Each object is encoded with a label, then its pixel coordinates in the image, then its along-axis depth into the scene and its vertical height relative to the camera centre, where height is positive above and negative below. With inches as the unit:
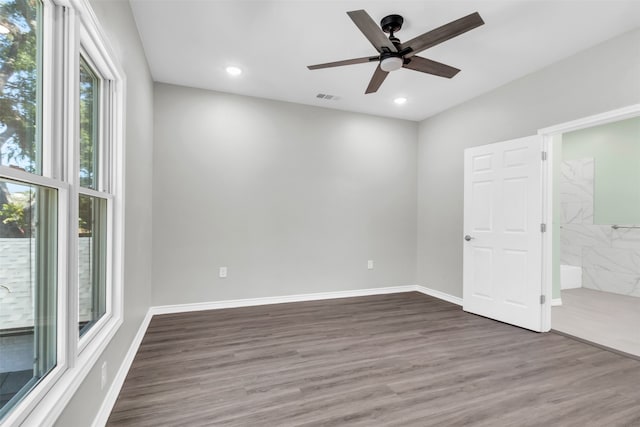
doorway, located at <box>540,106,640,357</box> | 164.2 -8.3
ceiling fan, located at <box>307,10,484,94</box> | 79.0 +47.5
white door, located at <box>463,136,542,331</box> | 133.5 -8.4
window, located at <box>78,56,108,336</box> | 65.2 -0.2
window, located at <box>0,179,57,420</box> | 39.3 -10.5
